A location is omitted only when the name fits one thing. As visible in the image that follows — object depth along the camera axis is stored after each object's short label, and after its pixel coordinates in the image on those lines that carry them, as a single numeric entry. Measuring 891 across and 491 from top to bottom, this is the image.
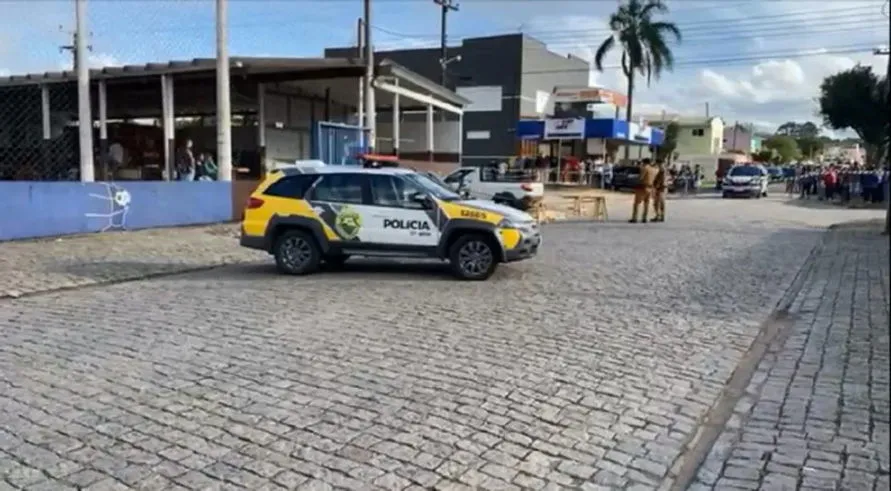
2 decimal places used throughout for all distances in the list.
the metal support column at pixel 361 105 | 22.85
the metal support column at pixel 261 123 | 24.11
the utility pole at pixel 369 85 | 21.80
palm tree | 46.19
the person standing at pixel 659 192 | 20.91
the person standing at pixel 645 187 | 20.23
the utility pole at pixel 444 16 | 36.84
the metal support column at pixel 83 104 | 17.62
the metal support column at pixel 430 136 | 31.92
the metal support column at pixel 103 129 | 23.70
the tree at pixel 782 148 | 99.71
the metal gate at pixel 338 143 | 21.08
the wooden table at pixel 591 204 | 23.73
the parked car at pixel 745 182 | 39.06
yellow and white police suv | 10.44
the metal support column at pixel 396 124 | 26.81
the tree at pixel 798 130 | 122.78
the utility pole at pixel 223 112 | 18.22
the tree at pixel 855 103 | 37.56
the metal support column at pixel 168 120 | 22.11
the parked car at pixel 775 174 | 62.22
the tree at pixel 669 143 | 67.75
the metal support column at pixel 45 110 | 25.83
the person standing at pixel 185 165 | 22.10
